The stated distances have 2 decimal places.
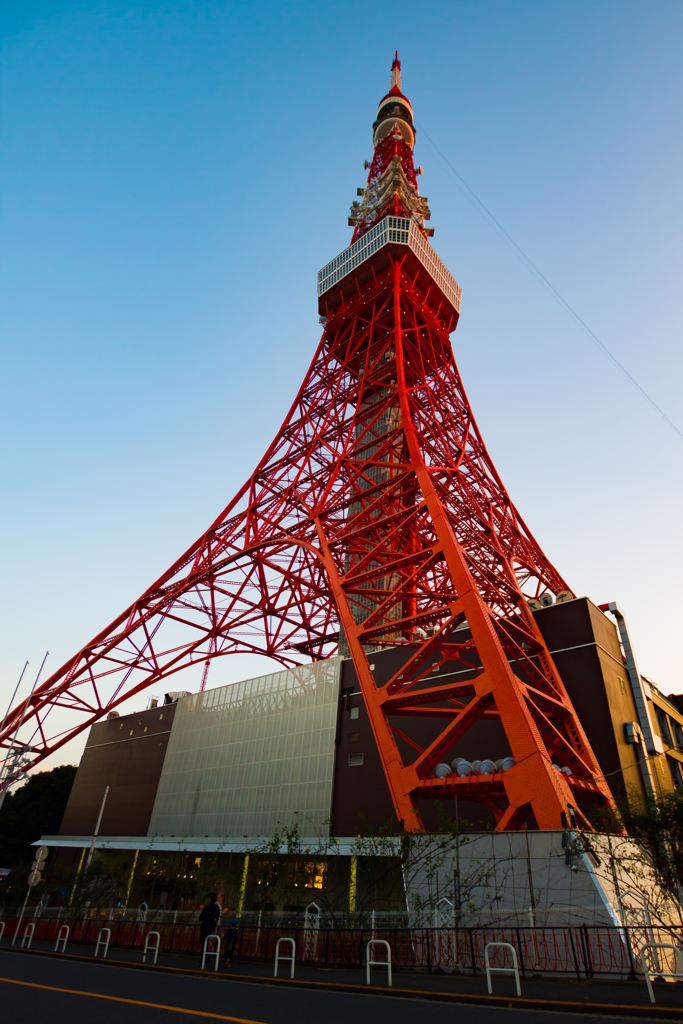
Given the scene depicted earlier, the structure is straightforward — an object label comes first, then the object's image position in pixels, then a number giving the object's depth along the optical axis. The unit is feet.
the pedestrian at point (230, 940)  39.47
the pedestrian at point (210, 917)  40.91
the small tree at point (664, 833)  38.77
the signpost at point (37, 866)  58.63
